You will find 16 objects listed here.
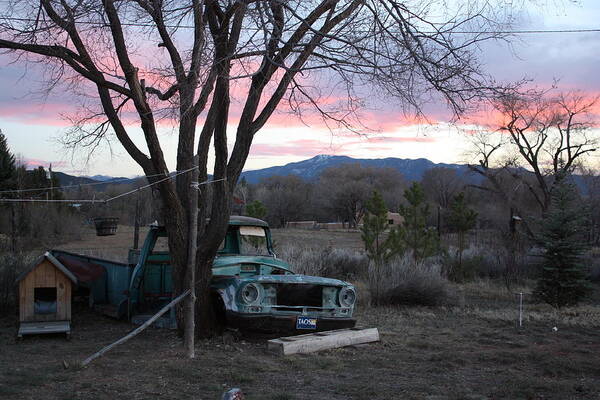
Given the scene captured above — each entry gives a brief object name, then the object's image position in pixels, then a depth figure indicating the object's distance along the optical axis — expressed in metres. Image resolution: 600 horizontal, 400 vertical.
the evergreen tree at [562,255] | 14.51
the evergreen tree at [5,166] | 29.55
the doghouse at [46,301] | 8.90
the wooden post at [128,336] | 6.88
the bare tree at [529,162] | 42.72
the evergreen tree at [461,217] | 24.47
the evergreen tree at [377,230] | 20.92
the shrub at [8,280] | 10.85
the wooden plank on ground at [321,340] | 7.82
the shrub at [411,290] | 13.20
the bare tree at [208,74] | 8.36
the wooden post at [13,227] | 15.14
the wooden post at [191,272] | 7.57
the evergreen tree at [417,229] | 22.20
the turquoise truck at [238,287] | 8.20
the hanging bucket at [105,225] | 26.32
